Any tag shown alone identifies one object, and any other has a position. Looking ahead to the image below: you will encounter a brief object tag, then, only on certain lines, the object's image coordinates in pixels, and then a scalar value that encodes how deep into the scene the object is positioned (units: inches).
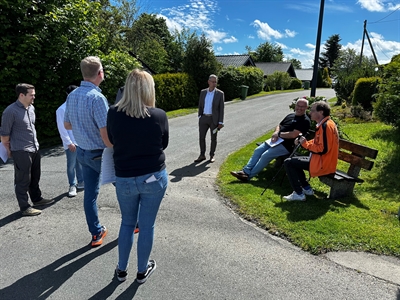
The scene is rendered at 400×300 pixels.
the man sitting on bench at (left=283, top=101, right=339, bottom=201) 183.0
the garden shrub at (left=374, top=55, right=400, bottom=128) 271.7
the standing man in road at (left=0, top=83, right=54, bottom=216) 160.4
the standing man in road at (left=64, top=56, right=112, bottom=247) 120.1
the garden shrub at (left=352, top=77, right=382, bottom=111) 544.1
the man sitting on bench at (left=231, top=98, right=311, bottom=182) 219.6
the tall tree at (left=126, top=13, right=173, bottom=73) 1192.1
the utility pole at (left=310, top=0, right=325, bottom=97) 398.5
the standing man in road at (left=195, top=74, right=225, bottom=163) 274.4
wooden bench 191.9
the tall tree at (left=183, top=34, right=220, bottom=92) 793.6
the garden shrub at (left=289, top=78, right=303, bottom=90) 1900.7
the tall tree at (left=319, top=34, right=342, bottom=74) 3245.3
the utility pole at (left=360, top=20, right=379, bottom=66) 1215.1
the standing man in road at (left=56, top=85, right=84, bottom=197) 184.2
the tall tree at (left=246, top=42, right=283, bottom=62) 2883.9
